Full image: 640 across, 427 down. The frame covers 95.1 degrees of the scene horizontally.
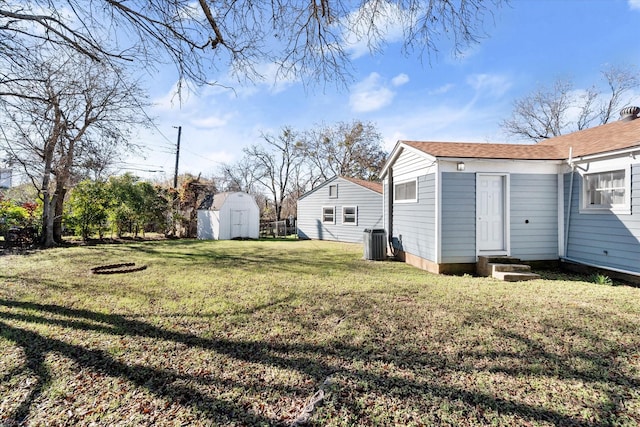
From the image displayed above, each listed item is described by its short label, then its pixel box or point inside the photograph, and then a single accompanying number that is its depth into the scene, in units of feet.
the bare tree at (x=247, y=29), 11.10
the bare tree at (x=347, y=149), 87.81
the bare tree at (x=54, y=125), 19.35
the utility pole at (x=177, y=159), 61.98
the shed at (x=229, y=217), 54.80
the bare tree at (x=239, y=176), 97.60
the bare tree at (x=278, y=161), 90.27
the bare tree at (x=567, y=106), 57.98
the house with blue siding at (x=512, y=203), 22.67
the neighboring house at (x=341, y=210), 49.57
